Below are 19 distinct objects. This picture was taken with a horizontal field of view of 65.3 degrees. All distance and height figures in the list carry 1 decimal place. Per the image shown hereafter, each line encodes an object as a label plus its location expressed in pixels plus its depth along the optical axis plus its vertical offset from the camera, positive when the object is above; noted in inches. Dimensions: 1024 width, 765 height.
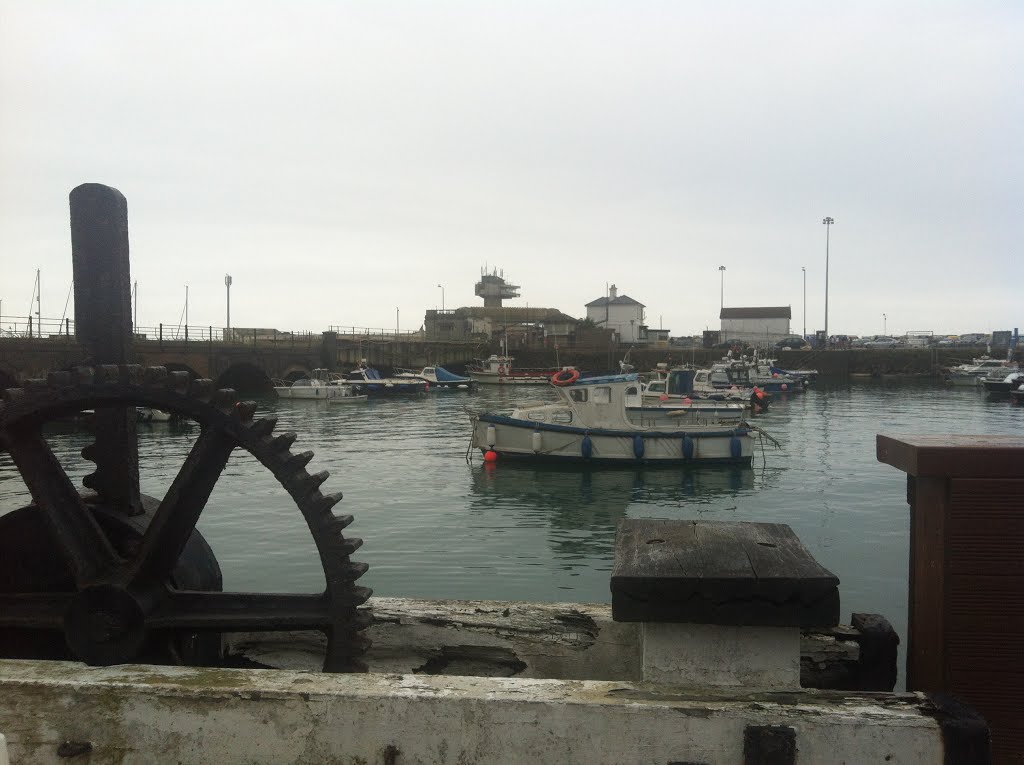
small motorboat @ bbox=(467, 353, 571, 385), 2588.6 -63.6
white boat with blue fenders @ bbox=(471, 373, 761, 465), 988.6 -98.3
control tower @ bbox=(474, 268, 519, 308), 4266.7 +346.6
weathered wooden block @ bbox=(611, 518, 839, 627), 122.0 -36.2
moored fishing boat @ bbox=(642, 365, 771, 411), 1428.4 -72.7
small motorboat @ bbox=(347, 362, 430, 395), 2224.4 -85.5
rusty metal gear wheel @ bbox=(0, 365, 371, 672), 156.1 -41.3
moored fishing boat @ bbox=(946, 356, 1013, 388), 2660.7 -38.9
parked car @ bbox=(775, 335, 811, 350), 3437.5 +63.6
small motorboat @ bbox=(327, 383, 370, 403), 2030.0 -110.3
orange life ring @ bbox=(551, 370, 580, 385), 1000.9 -28.2
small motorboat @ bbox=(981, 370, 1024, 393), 2145.7 -61.8
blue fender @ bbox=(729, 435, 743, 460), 1002.7 -112.5
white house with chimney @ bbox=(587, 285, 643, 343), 3873.0 +203.9
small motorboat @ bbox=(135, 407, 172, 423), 1536.5 -129.0
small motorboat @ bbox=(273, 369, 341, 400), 2038.6 -90.7
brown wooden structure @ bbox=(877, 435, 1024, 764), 126.7 -34.8
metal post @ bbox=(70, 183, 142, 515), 183.3 +8.9
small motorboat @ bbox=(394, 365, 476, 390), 2446.4 -78.8
